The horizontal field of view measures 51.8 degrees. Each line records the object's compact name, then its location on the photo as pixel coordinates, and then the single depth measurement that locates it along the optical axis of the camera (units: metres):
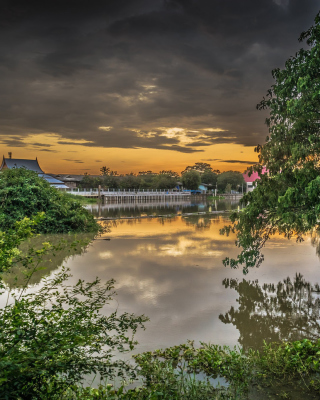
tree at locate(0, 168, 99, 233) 18.75
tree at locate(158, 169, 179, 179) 120.69
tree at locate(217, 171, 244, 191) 115.00
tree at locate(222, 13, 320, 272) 6.52
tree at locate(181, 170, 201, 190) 101.44
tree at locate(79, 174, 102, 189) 79.50
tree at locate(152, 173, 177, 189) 94.19
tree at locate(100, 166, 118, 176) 112.00
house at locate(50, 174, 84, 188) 76.88
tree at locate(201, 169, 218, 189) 121.50
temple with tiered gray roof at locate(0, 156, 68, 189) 61.00
